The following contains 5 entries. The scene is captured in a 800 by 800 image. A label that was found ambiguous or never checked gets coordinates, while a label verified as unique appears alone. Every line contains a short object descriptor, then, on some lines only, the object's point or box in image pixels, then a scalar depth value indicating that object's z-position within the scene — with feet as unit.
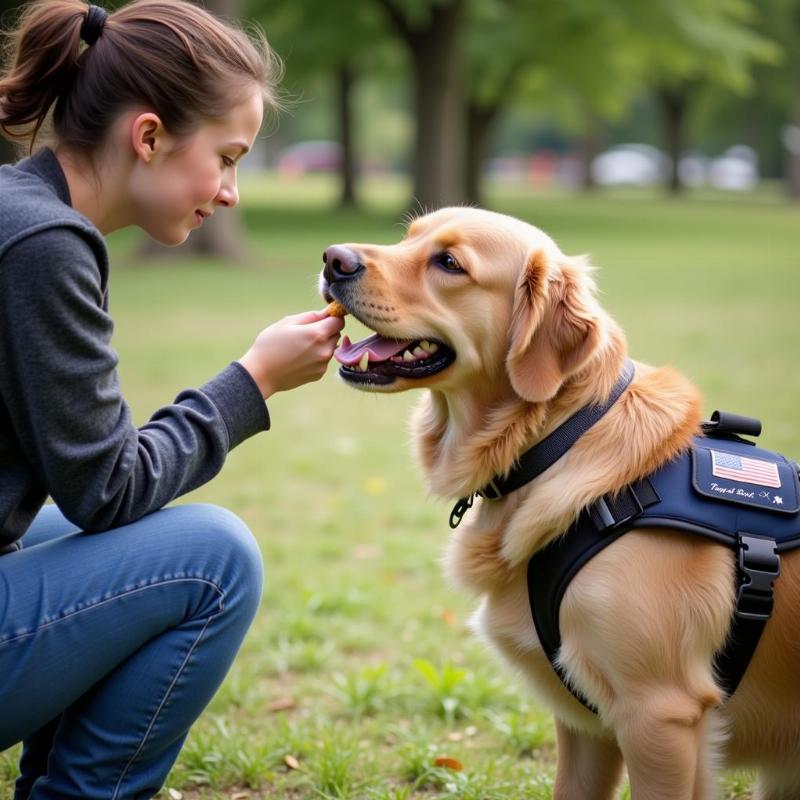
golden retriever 8.44
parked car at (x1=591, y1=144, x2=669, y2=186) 242.37
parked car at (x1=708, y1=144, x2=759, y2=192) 213.66
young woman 7.58
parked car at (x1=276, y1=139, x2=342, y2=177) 288.92
